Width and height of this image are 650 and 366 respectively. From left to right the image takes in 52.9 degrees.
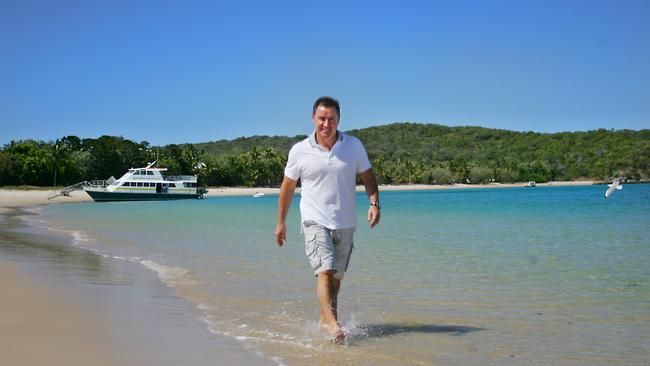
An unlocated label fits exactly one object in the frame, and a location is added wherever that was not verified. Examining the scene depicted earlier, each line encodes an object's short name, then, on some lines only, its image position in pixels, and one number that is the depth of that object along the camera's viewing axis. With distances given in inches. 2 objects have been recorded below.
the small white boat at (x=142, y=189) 2447.6
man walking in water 205.2
